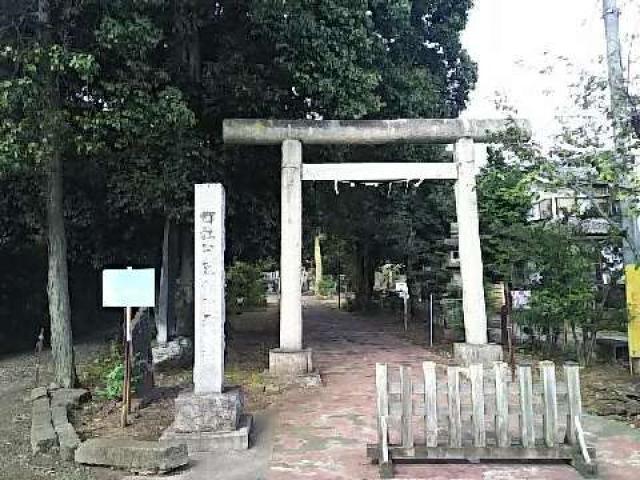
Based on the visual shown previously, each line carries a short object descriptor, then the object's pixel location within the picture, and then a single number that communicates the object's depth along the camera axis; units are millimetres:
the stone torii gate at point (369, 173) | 10812
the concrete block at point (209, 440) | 6477
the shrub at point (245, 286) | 23797
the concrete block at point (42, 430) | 6480
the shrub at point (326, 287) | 39531
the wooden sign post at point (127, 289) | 7586
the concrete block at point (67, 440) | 6242
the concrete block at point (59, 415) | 7178
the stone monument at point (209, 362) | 6586
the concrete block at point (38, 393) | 8703
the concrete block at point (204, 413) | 6621
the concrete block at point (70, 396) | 8266
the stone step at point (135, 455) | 5730
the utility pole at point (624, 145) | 7668
